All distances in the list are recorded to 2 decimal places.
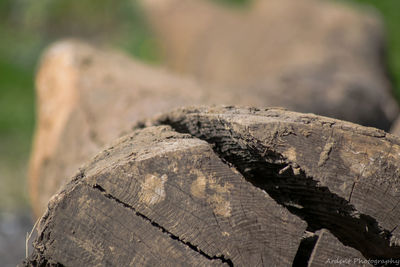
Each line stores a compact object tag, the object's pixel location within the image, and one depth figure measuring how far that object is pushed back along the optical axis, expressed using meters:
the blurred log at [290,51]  6.53
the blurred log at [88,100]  5.23
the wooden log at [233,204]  2.74
